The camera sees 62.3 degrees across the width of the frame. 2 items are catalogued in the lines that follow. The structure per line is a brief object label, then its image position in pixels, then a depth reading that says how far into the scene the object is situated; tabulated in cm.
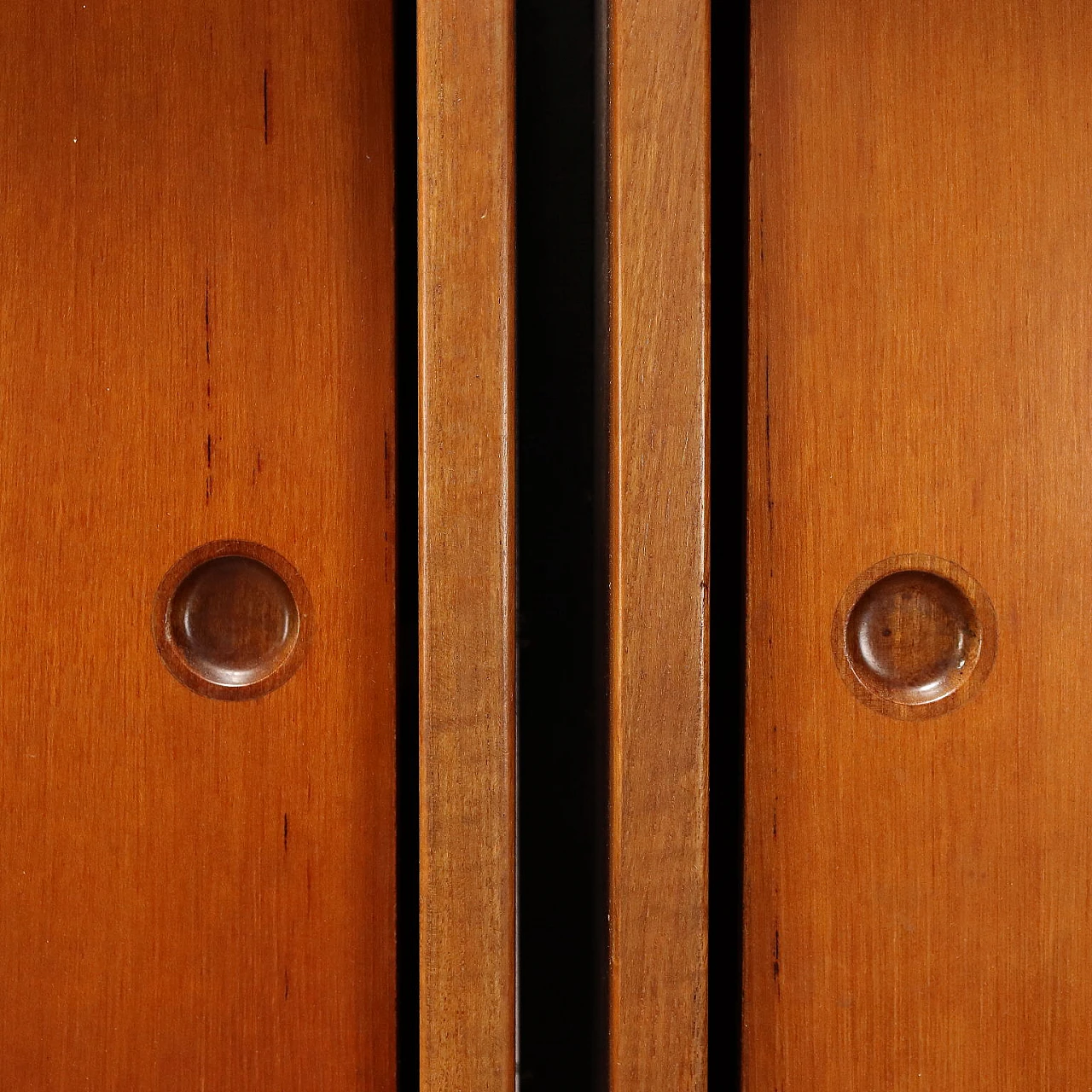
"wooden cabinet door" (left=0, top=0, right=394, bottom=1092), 35
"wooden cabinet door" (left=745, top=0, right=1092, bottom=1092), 35
